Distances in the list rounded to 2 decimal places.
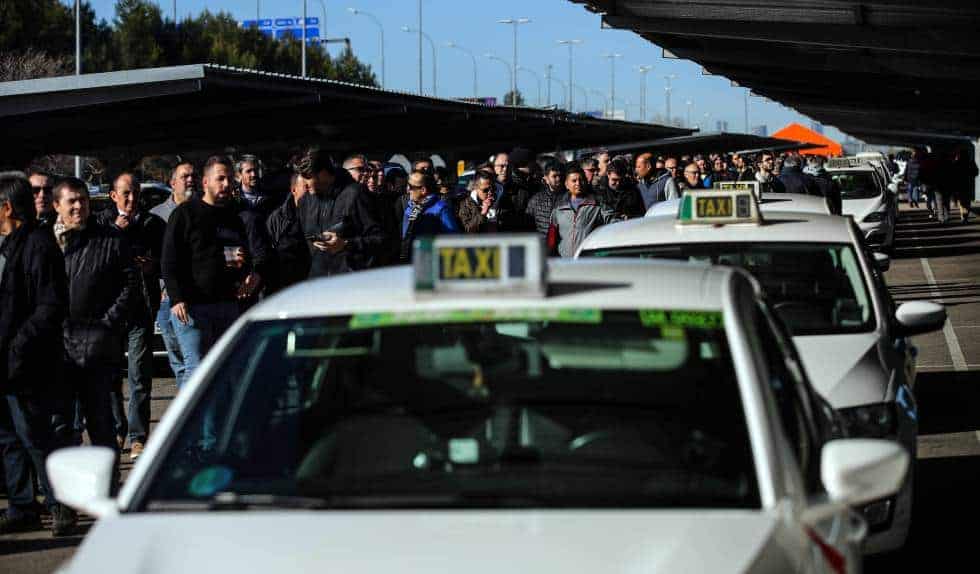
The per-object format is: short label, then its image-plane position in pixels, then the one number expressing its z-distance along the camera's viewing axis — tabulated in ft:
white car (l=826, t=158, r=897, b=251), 104.88
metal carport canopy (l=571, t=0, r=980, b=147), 85.25
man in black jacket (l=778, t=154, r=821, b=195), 79.97
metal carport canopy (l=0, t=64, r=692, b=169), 81.56
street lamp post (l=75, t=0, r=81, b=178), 174.19
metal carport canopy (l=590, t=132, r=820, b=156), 289.74
